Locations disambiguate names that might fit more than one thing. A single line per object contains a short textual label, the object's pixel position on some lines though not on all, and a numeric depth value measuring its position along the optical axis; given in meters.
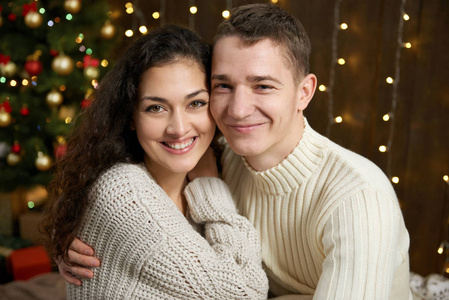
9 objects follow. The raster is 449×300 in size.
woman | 1.37
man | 1.29
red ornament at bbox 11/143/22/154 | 3.00
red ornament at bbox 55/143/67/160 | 2.74
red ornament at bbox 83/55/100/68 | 2.85
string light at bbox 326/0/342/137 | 2.87
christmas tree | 2.84
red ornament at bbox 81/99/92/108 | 1.72
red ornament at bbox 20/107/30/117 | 2.93
